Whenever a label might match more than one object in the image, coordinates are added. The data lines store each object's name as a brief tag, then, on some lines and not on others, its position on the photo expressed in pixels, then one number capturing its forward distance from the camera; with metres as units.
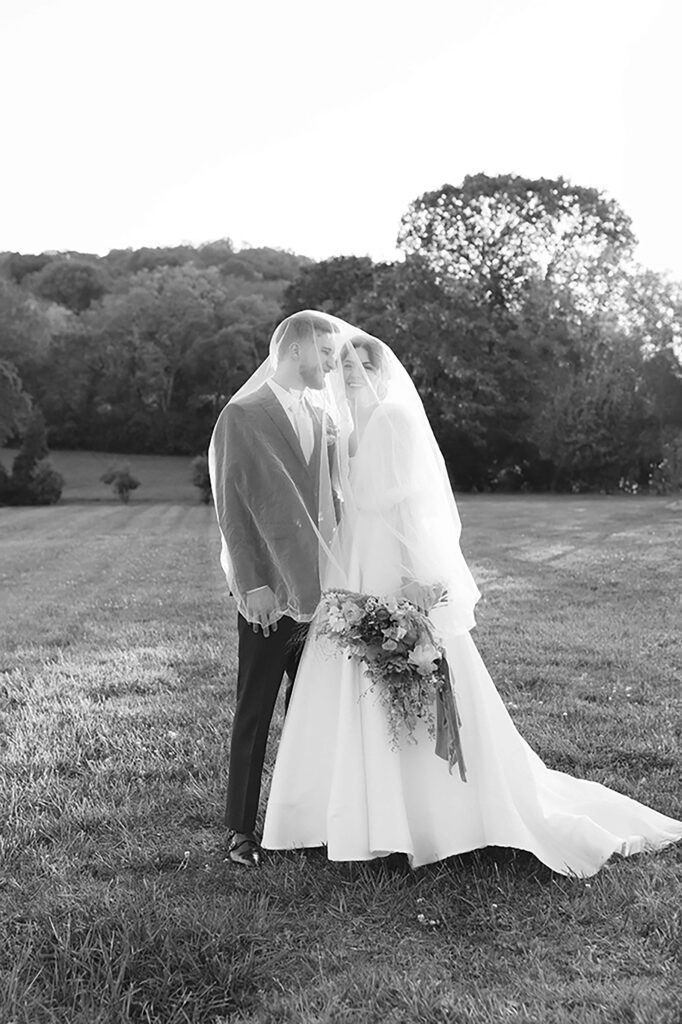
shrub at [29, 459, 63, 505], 41.62
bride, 3.89
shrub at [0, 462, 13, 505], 41.56
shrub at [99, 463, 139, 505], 42.03
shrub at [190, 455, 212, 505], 38.09
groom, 4.11
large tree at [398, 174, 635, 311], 37.88
